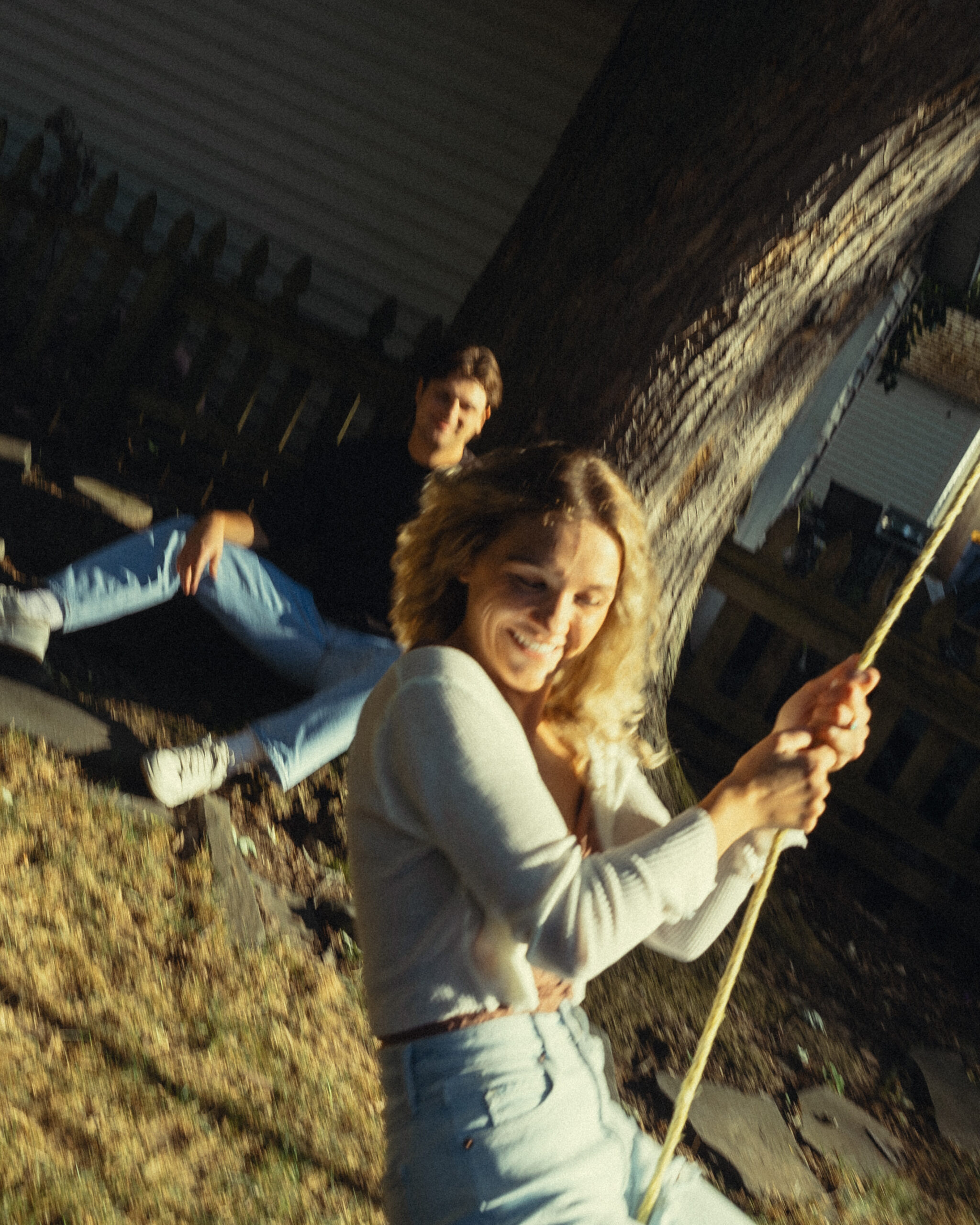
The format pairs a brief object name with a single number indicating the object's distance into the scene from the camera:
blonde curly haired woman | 1.34
